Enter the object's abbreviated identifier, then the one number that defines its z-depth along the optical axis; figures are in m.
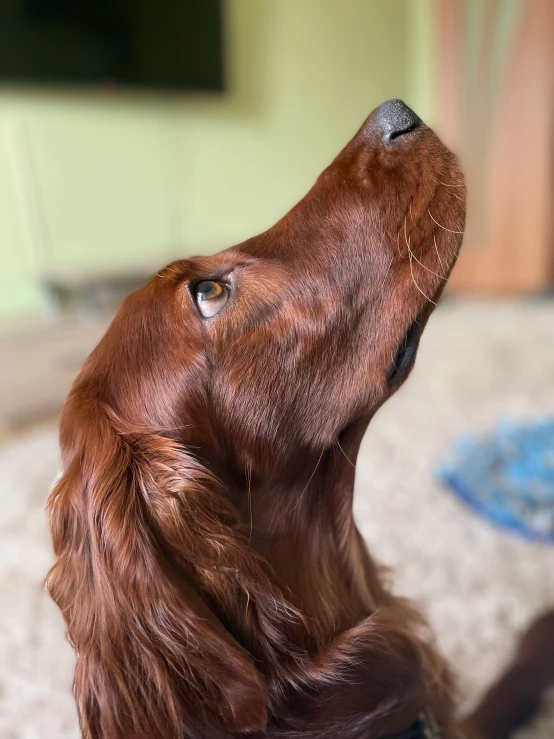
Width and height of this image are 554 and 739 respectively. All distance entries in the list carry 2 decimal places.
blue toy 1.60
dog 0.67
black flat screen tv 2.88
